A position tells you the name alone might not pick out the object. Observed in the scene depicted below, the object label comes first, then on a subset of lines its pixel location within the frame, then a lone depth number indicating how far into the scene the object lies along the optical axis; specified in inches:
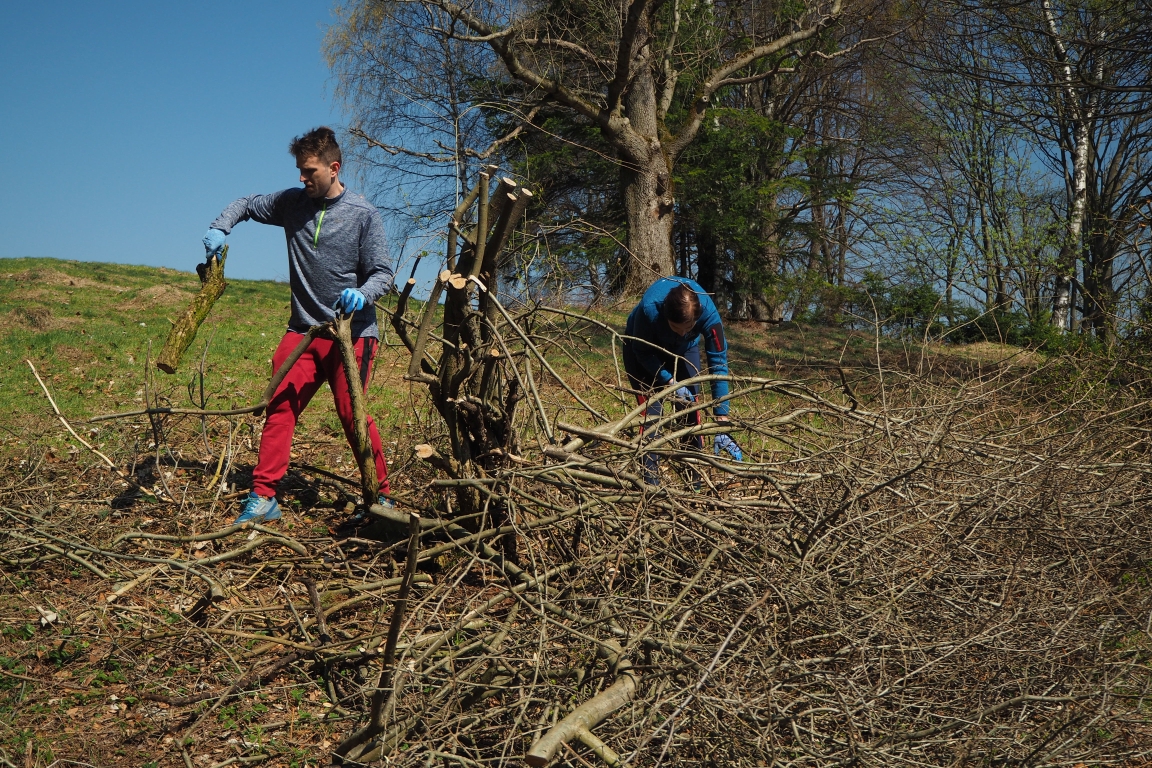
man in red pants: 169.9
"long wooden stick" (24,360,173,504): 177.3
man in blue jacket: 171.2
